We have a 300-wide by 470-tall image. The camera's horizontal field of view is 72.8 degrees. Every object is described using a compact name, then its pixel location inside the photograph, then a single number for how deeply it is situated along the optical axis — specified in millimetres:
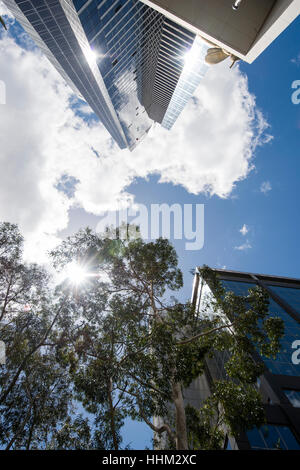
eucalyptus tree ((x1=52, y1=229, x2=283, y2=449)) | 8062
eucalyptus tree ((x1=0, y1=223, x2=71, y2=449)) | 10117
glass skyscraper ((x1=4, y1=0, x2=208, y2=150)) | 47094
